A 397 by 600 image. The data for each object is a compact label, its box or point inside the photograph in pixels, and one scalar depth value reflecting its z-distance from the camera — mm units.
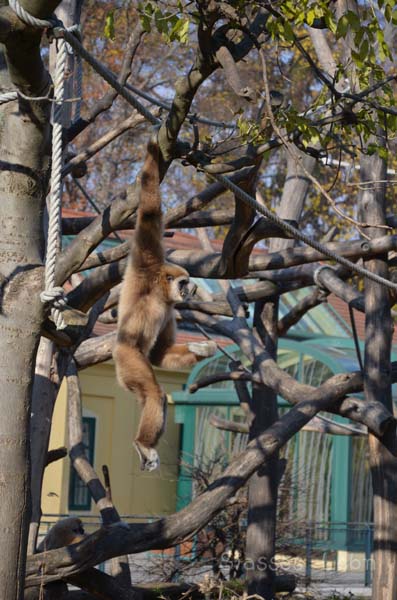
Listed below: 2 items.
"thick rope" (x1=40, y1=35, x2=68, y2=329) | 7949
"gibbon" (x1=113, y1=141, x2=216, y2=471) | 10633
